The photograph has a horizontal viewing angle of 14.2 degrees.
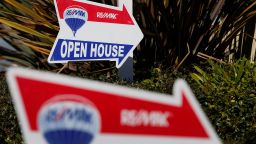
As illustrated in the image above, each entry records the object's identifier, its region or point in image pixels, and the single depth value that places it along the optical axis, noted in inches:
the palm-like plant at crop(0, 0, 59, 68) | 557.5
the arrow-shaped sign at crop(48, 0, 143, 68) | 425.0
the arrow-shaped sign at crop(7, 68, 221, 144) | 172.8
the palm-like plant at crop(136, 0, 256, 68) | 550.6
